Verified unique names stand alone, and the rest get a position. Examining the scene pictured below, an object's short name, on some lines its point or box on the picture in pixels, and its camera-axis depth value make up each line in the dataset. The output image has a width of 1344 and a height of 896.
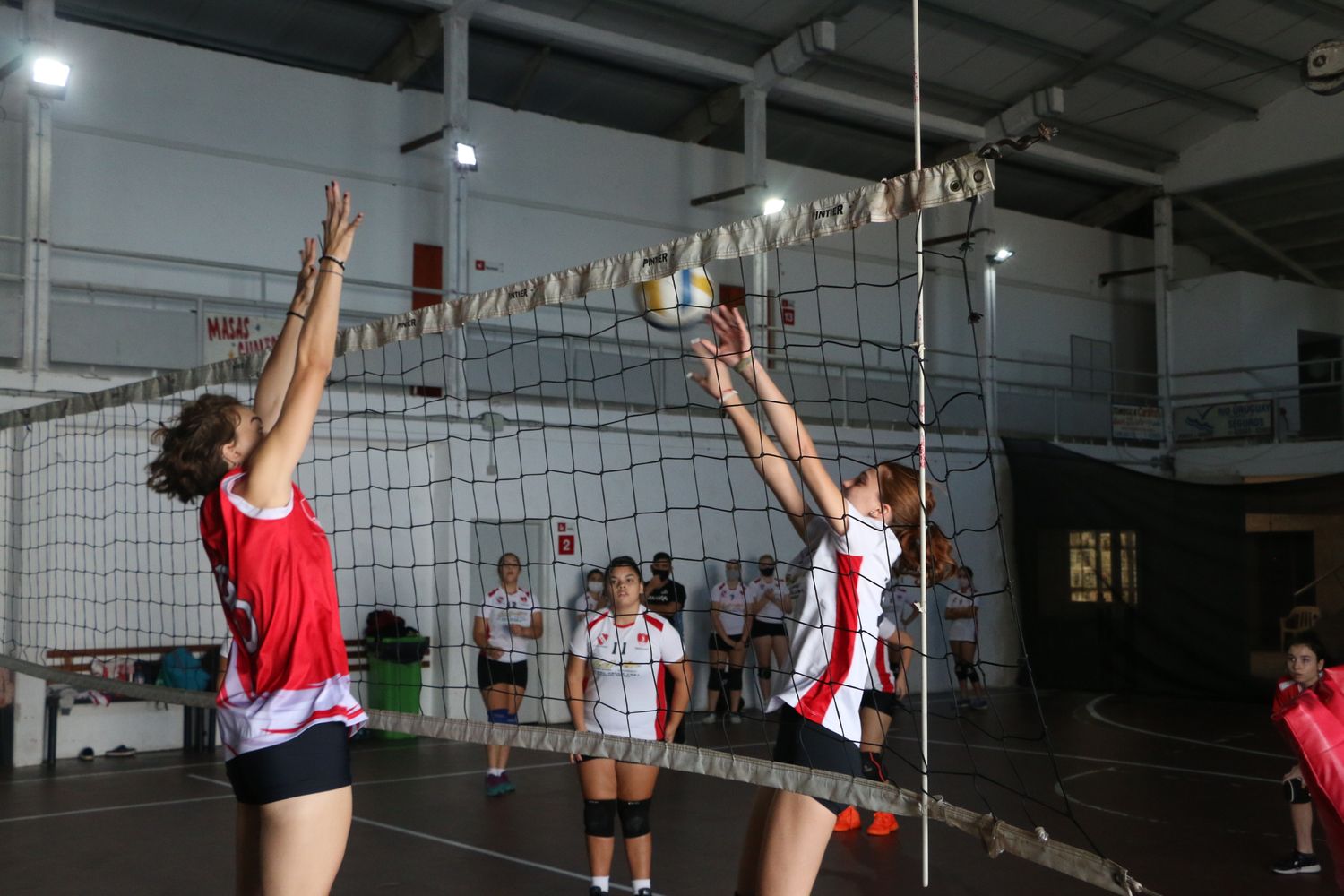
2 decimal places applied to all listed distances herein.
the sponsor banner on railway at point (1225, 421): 15.80
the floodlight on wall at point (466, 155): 11.49
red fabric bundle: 3.95
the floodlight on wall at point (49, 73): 8.77
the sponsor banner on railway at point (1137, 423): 16.47
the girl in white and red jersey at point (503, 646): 7.80
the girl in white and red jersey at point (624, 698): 4.81
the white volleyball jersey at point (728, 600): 12.27
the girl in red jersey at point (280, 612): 2.47
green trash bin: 10.46
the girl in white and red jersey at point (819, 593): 2.87
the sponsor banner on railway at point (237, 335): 10.53
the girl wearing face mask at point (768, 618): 12.07
